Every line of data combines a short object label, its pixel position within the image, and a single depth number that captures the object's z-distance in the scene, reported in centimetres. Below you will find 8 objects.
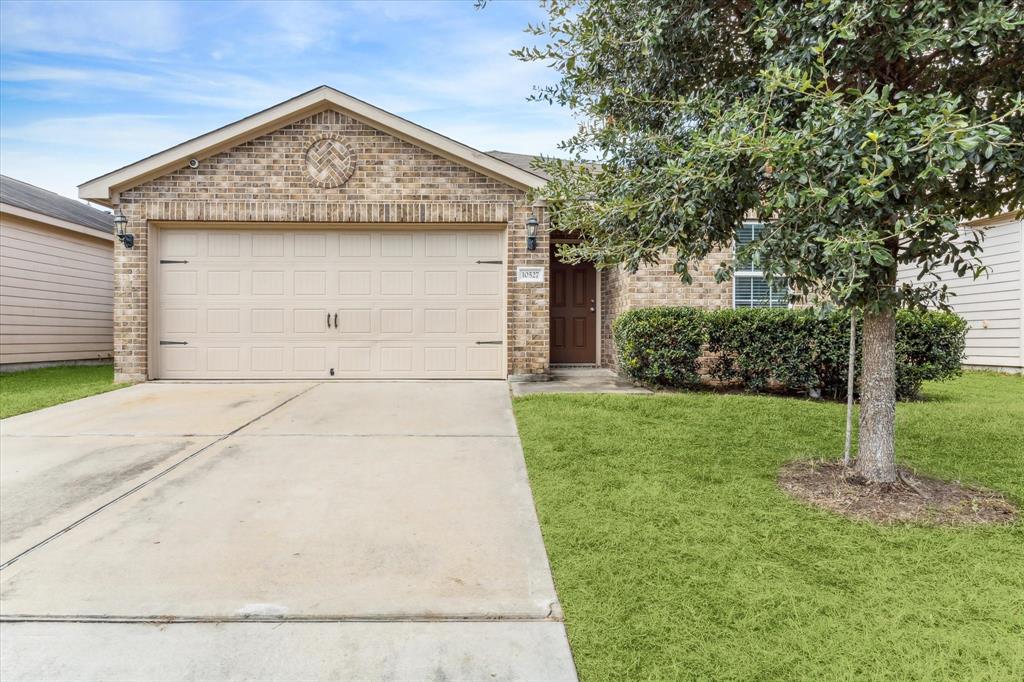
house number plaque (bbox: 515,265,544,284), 833
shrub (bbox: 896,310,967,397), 670
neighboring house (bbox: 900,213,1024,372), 951
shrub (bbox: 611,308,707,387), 712
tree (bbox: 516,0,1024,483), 259
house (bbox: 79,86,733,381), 820
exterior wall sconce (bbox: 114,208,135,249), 809
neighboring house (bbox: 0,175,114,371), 1066
